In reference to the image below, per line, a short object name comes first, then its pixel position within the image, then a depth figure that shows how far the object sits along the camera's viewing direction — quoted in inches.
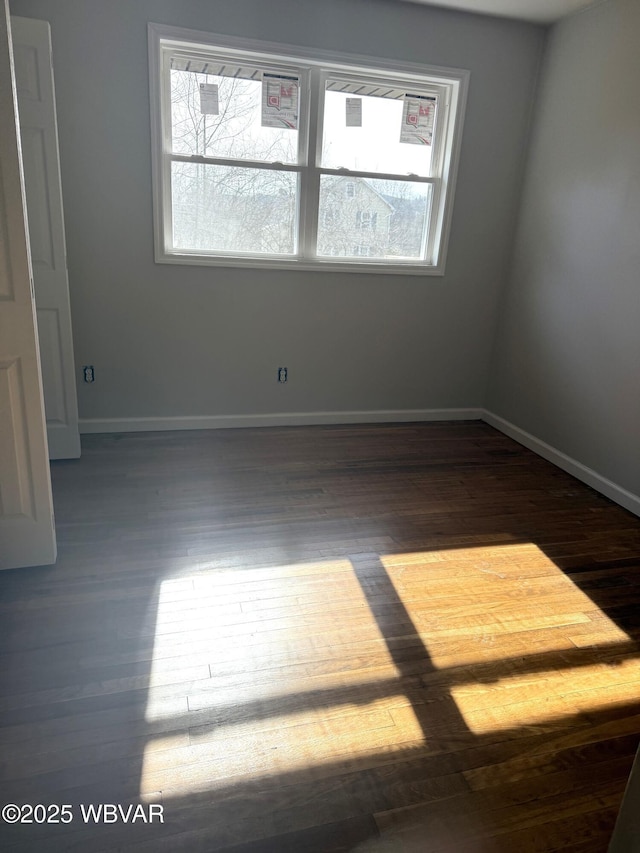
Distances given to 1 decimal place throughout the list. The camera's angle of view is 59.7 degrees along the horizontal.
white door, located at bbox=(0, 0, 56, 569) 75.8
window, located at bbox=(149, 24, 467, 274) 138.9
